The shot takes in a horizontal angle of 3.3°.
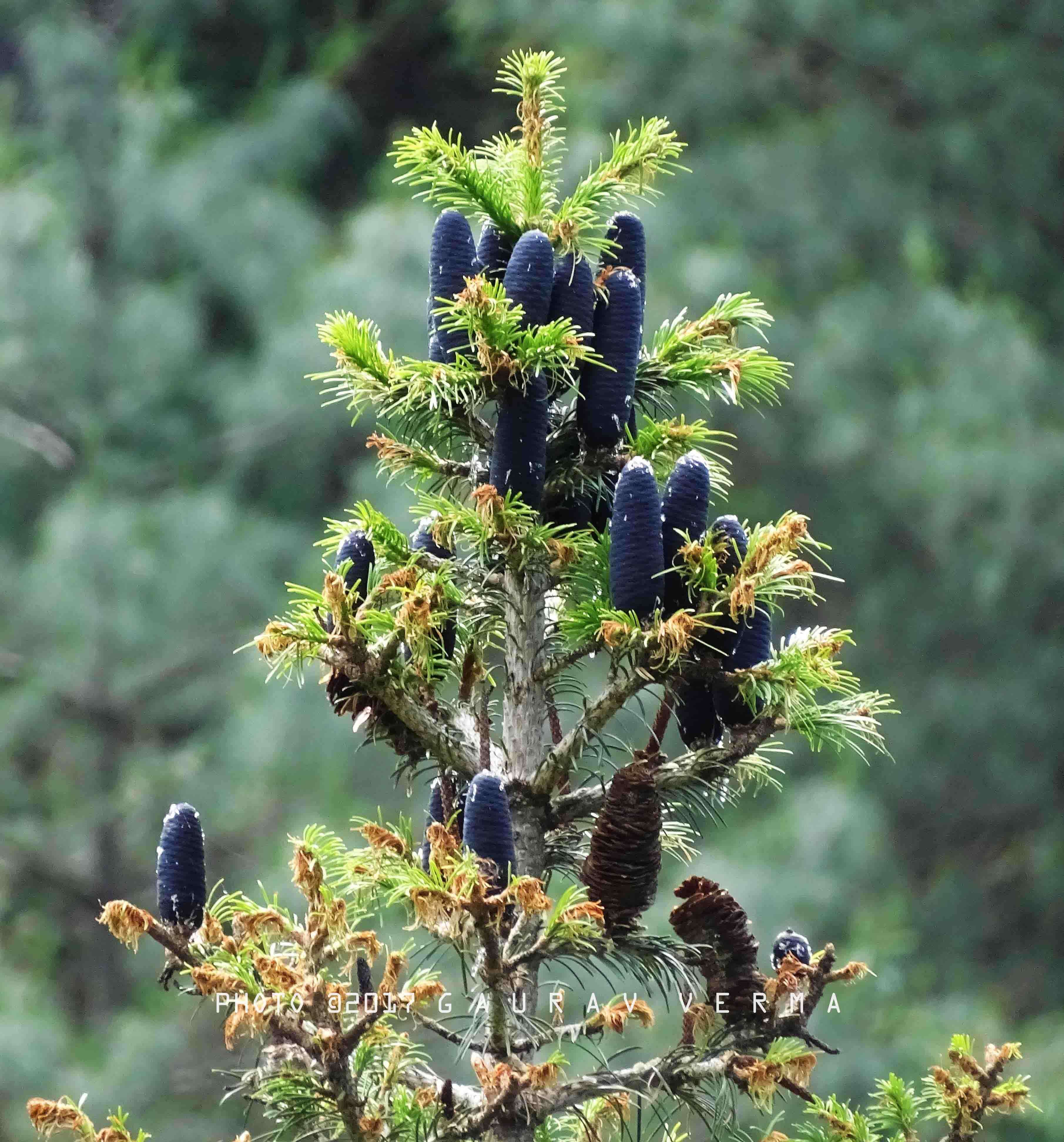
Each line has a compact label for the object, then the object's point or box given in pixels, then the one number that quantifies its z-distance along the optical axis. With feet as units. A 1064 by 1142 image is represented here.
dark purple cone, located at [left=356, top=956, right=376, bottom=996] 40.06
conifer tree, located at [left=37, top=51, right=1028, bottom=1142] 40.00
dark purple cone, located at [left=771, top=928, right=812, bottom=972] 40.31
